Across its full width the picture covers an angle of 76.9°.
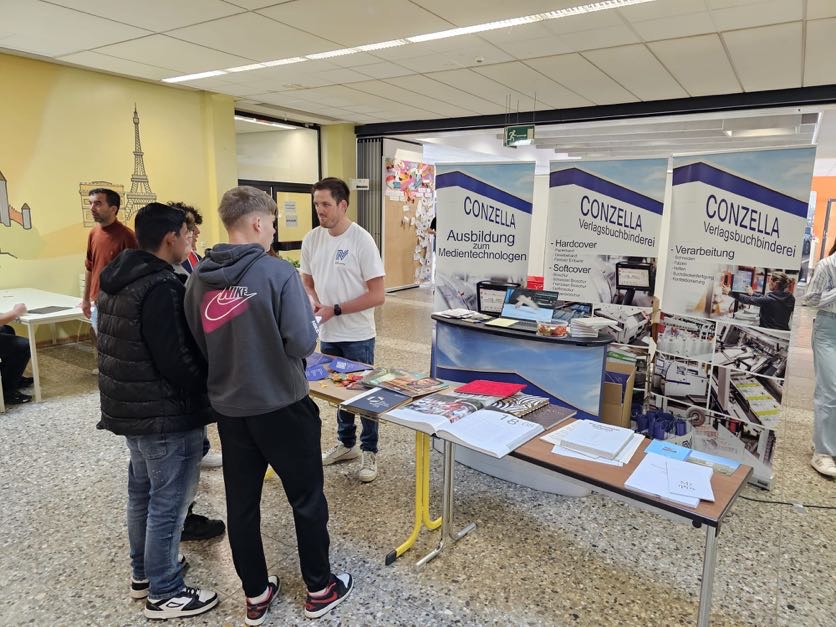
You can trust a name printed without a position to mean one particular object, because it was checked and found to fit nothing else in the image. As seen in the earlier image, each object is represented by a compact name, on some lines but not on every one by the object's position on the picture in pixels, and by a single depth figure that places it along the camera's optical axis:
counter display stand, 2.79
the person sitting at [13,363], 4.07
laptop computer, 3.07
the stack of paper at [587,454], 1.70
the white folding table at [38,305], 4.03
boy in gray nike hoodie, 1.61
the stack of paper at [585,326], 2.82
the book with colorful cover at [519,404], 2.08
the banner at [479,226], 3.54
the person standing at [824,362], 3.13
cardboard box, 3.06
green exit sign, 6.74
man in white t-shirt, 2.71
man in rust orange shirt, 3.81
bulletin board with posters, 9.59
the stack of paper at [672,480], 1.48
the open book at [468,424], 1.76
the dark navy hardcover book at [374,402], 2.04
